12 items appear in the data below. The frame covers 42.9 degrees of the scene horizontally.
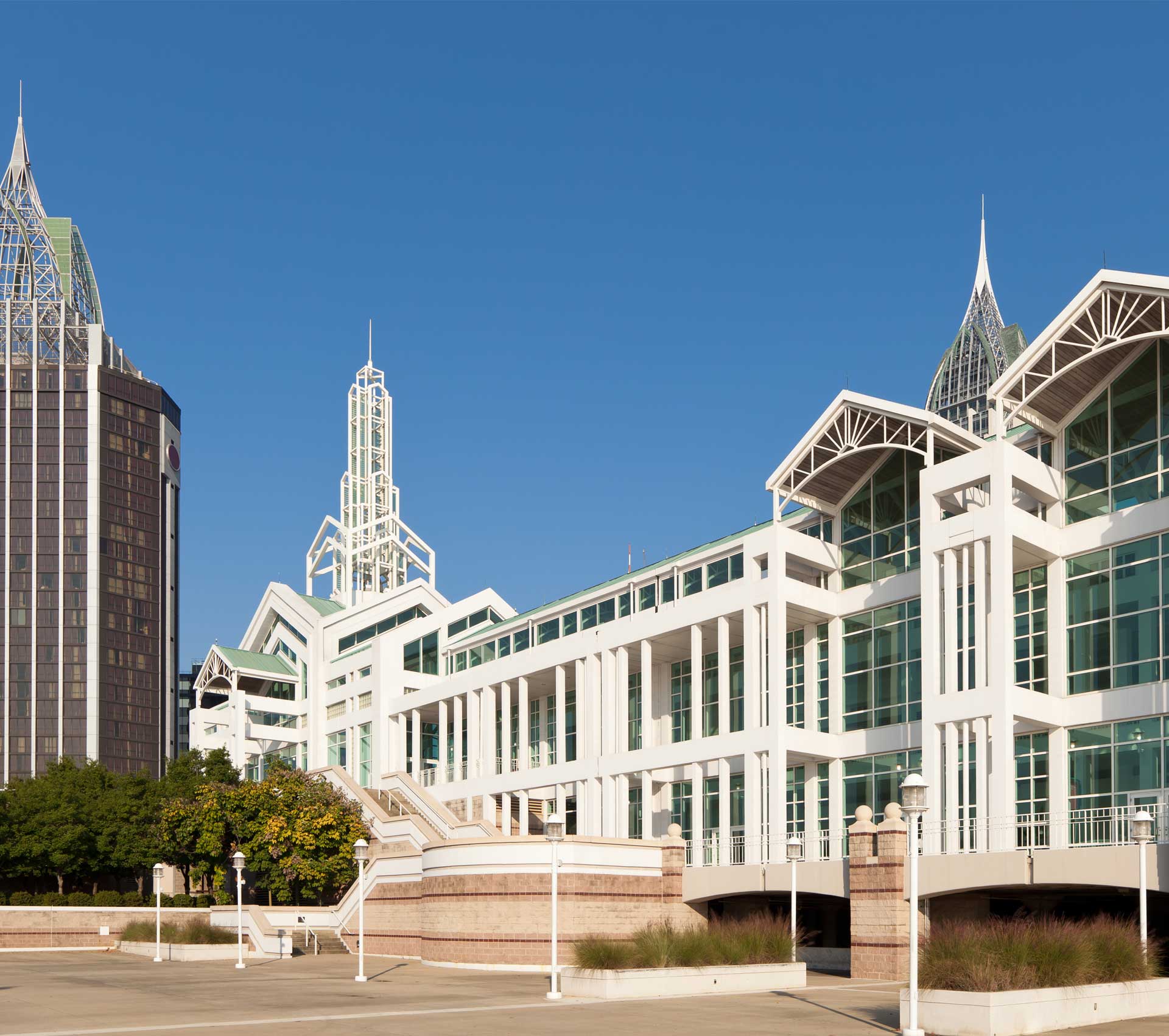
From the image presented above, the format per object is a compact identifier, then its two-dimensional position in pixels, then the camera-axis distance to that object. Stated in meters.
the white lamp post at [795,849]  40.34
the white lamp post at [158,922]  50.09
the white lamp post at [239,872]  43.28
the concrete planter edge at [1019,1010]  22.55
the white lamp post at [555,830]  34.06
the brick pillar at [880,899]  37.66
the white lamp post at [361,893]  37.62
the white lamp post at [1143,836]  28.91
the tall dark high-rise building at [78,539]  136.62
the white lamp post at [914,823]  22.11
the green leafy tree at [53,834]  70.62
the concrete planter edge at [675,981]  30.78
